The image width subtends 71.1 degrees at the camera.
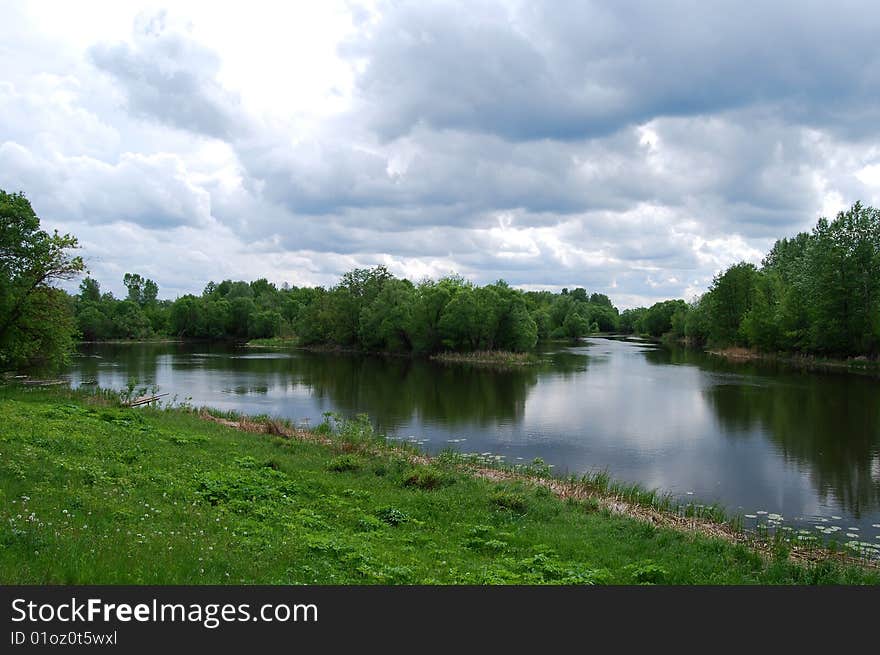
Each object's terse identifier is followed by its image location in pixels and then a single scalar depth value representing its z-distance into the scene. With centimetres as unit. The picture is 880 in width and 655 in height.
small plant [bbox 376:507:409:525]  1387
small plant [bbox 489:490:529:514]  1606
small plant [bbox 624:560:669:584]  1094
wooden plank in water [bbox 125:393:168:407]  3207
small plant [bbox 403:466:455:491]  1806
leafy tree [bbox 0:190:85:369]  3344
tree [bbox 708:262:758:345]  10294
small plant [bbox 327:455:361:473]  1933
